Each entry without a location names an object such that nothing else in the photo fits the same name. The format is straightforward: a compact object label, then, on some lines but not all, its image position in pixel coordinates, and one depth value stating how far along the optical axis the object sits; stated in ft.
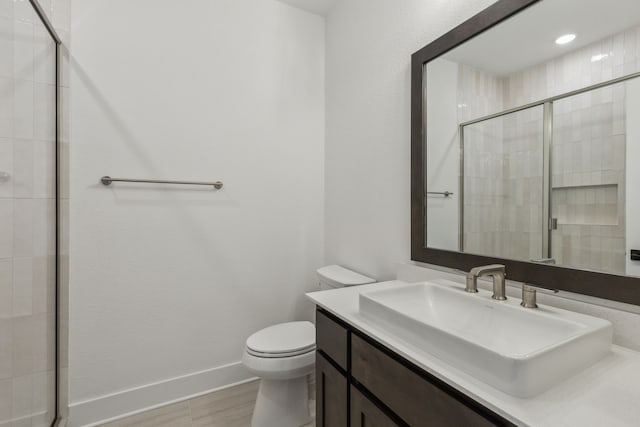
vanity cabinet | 2.10
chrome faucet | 2.98
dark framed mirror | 2.60
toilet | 4.67
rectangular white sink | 1.91
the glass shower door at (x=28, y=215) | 3.45
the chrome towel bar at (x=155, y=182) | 5.09
